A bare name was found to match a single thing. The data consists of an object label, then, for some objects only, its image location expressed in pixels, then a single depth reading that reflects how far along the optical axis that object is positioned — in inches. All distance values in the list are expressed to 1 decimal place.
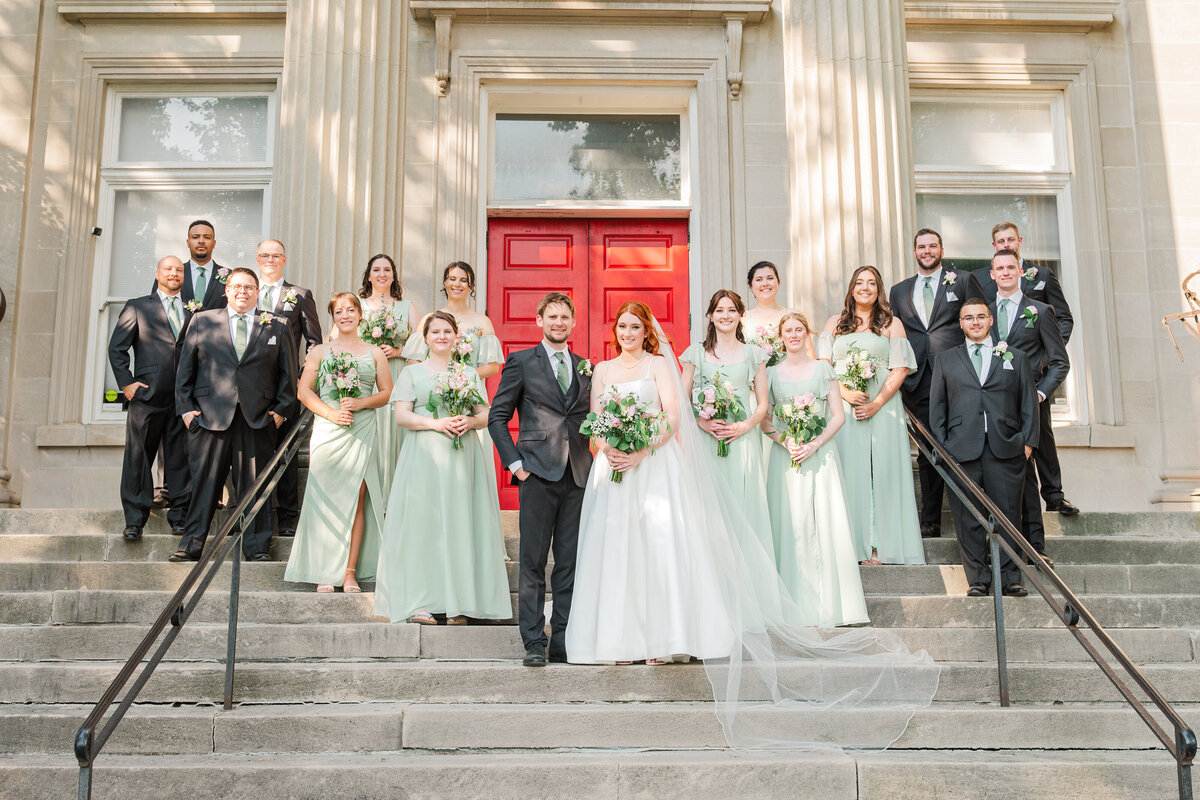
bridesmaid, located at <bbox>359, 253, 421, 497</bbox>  326.0
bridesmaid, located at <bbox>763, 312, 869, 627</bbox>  260.2
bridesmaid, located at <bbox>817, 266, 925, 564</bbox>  292.8
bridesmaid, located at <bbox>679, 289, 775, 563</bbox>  279.1
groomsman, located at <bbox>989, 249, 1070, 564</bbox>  303.0
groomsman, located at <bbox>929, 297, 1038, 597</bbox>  272.2
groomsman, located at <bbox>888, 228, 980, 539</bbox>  315.3
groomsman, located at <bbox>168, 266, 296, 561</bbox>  285.6
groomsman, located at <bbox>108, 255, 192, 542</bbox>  296.2
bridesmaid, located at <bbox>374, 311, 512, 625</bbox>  255.0
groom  232.4
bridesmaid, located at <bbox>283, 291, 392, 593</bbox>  275.1
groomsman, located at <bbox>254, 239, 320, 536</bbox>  307.0
